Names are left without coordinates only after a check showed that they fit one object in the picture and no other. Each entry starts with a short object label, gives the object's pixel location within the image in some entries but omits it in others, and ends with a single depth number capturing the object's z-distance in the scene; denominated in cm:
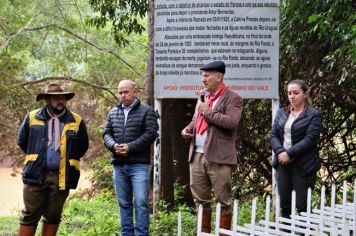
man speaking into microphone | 540
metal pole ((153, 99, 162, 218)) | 679
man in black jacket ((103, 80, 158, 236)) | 573
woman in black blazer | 552
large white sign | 650
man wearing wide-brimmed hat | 557
